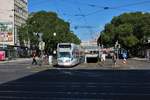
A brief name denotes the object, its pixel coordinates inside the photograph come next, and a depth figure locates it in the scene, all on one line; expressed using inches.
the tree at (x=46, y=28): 2900.3
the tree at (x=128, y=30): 2779.9
